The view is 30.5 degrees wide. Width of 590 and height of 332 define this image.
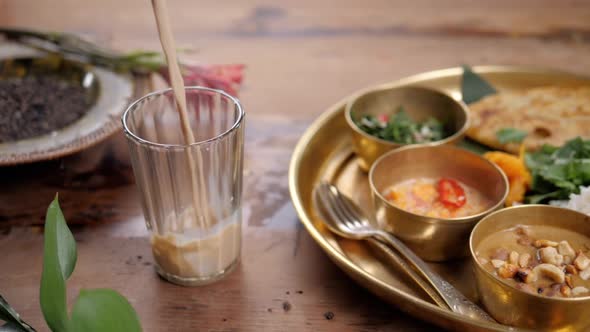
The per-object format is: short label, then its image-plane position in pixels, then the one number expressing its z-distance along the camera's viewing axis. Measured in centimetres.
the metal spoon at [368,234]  58
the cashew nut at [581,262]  58
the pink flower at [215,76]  73
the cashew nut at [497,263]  59
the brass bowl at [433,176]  62
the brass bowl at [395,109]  70
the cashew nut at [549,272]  57
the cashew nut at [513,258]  59
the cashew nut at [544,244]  59
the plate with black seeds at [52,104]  67
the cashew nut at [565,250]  59
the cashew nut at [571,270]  57
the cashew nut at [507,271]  58
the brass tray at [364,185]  58
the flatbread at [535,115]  71
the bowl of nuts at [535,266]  56
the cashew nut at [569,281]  57
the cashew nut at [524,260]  58
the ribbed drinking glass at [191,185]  59
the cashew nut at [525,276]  57
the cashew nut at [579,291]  56
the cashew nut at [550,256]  58
